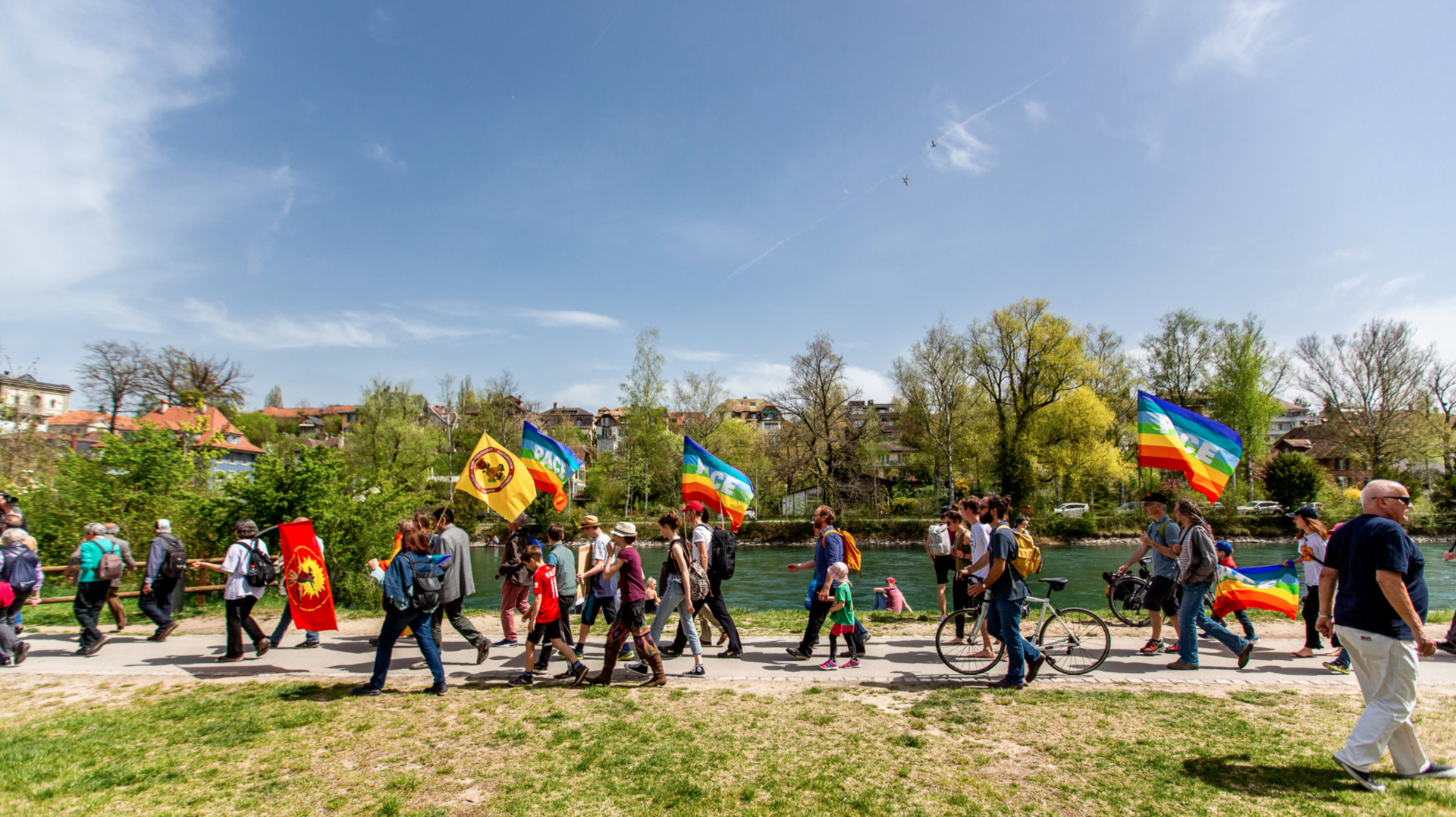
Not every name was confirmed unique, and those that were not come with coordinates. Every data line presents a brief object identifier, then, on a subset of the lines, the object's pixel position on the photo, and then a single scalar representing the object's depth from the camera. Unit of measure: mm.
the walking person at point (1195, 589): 8016
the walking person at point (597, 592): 8430
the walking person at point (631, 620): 7559
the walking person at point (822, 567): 8406
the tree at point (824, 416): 50719
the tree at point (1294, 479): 46781
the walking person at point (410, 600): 7133
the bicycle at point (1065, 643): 7906
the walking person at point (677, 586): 8062
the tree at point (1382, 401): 44938
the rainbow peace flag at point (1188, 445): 10445
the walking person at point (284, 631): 9695
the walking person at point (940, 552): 11570
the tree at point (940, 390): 48812
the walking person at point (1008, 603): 7242
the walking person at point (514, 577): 9125
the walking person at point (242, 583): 8734
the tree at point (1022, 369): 45656
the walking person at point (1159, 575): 8882
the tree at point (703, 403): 58625
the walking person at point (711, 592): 8812
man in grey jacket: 8297
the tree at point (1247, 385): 50156
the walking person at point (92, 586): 9516
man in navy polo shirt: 4629
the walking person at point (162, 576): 9992
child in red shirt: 7695
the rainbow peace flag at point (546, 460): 12562
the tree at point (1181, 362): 53188
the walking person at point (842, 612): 8328
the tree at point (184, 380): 40781
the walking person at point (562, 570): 8352
